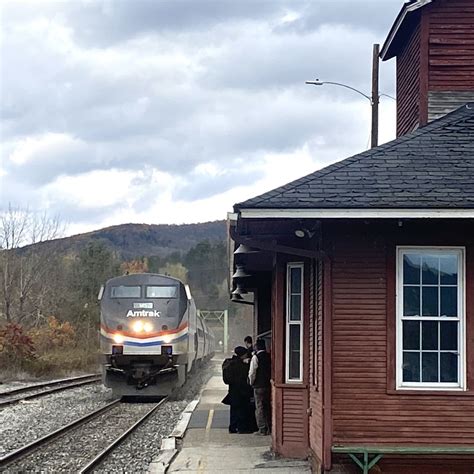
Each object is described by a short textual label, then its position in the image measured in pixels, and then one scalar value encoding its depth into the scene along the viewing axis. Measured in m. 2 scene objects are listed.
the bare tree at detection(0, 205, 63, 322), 58.75
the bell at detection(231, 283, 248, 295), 22.73
